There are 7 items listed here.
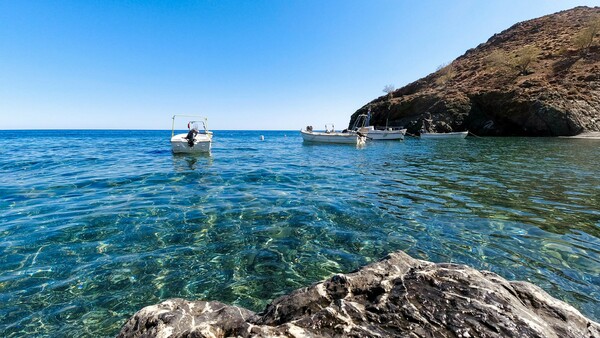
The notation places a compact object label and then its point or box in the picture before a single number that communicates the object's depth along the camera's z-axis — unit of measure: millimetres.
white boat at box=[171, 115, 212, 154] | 22297
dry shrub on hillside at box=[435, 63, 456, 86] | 68938
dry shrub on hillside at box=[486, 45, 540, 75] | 54344
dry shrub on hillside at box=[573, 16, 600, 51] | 49094
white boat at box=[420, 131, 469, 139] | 46478
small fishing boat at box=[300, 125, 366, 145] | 37150
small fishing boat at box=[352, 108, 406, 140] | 45500
